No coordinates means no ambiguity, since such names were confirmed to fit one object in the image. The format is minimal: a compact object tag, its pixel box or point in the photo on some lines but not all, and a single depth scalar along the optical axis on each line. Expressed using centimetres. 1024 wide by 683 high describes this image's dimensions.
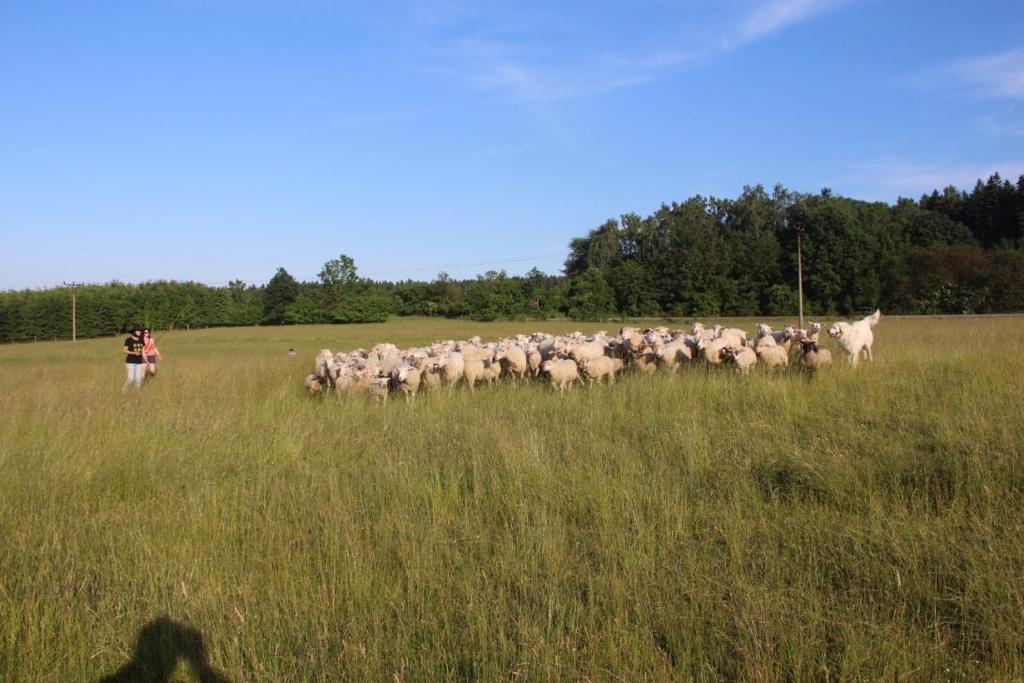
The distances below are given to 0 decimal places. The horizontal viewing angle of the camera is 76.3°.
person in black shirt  1546
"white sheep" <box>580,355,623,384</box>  1483
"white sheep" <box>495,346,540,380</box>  1627
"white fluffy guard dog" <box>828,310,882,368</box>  1578
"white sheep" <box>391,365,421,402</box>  1409
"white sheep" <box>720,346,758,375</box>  1420
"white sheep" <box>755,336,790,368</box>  1453
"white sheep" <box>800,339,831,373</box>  1373
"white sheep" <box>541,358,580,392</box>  1412
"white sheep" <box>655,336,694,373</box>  1580
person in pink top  1612
